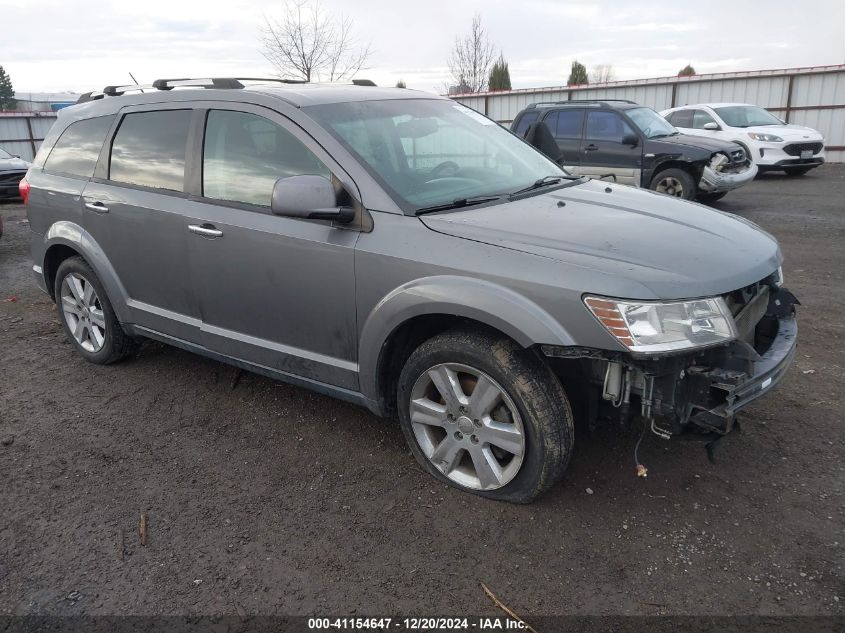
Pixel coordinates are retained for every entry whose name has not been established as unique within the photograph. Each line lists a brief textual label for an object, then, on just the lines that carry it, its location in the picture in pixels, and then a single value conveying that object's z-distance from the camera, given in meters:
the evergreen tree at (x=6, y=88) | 67.81
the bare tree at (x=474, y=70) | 35.56
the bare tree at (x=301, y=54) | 23.62
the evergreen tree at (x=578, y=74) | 31.04
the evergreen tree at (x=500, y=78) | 29.50
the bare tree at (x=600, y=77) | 57.72
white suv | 14.59
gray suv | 2.66
